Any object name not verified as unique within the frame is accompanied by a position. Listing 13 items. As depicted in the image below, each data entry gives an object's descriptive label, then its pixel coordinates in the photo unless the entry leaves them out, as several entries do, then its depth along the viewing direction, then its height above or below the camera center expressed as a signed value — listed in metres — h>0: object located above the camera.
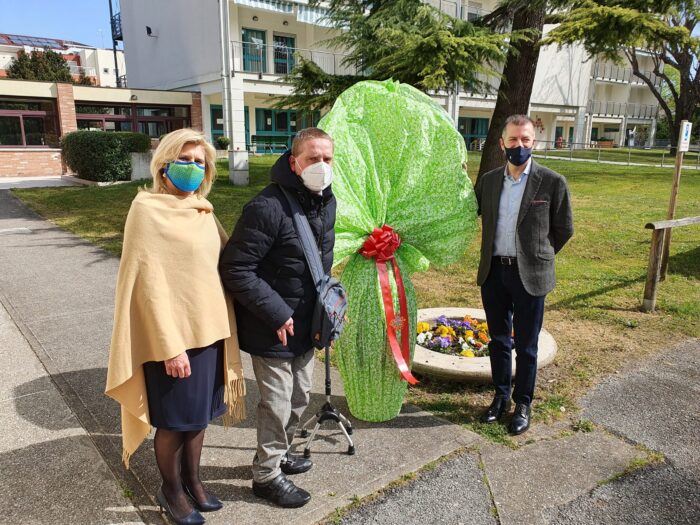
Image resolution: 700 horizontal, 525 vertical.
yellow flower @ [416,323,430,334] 4.62 -1.63
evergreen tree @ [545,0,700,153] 6.83 +1.53
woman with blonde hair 2.19 -0.78
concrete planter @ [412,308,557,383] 3.91 -1.69
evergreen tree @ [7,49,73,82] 33.97 +4.74
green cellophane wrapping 3.08 -0.30
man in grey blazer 3.21 -0.68
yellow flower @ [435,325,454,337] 4.55 -1.64
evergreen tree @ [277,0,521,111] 7.01 +1.30
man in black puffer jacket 2.38 -0.68
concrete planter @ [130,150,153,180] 16.53 -0.78
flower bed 4.39 -1.68
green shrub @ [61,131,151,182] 16.27 -0.37
